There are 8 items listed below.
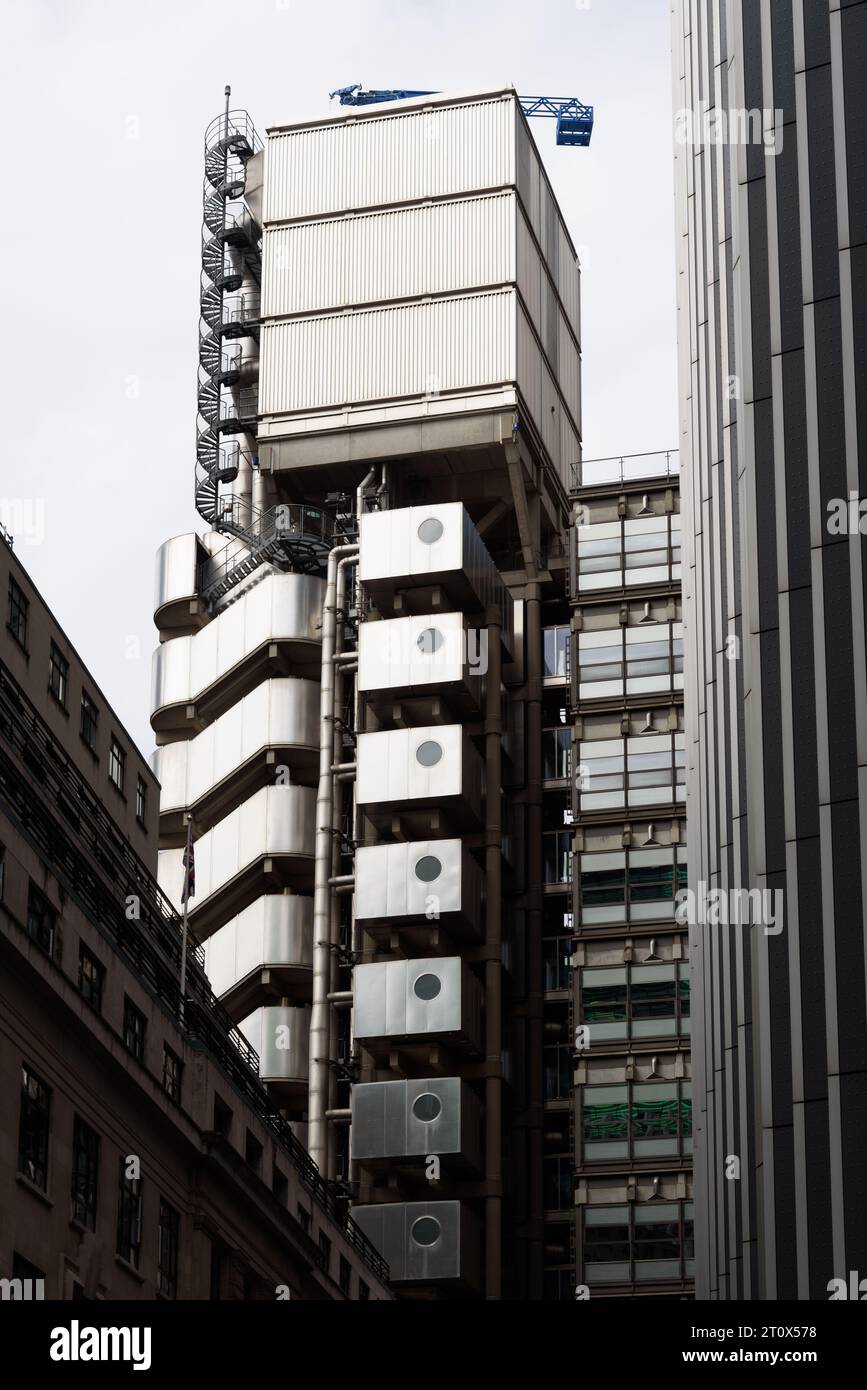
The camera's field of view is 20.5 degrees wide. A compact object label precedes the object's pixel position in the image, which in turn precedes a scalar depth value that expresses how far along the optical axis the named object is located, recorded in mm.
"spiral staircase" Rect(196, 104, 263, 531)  113212
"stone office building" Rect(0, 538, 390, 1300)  52156
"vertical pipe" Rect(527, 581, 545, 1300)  94375
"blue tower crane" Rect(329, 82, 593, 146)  156875
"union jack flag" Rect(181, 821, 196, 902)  62900
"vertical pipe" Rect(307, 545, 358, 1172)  92375
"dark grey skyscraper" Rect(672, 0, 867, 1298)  40438
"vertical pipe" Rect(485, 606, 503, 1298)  90750
